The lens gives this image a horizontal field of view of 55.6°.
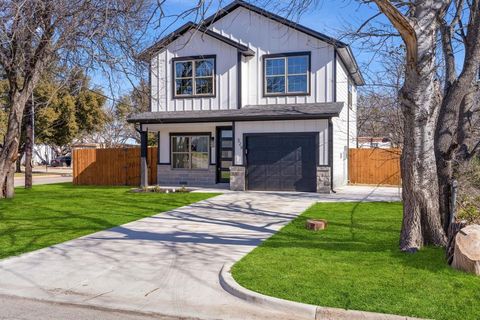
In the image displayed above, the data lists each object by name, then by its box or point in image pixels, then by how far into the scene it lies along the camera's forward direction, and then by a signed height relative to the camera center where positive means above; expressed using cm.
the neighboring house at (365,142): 3054 +139
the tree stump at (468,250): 621 -125
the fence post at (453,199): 771 -67
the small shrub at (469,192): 888 -66
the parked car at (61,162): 5397 -17
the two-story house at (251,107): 1820 +231
